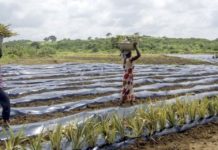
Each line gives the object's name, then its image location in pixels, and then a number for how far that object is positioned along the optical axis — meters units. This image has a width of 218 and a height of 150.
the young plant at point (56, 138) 5.04
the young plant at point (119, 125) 5.85
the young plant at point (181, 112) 7.01
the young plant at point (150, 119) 6.32
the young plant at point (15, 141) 4.69
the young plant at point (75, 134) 5.15
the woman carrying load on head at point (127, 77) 9.11
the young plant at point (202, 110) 7.47
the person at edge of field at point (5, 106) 6.62
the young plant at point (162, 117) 6.52
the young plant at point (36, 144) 4.71
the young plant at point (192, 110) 7.25
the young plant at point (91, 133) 5.30
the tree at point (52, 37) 64.78
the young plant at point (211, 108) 7.80
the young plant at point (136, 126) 6.06
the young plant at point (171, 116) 6.76
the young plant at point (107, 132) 5.63
